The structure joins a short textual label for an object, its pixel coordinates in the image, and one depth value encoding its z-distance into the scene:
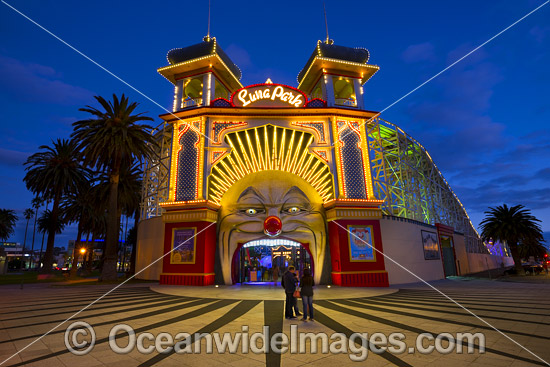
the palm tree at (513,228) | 35.81
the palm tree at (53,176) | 38.84
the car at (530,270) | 35.16
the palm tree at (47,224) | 37.97
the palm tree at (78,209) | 42.19
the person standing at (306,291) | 9.62
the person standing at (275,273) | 24.56
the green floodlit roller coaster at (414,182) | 29.75
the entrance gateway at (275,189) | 22.84
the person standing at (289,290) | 10.04
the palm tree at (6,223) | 60.79
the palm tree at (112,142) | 26.70
